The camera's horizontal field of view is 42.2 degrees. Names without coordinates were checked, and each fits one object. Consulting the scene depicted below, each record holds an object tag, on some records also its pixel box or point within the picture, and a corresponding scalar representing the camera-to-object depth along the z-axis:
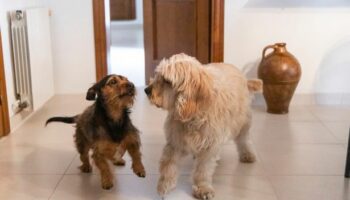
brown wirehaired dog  2.24
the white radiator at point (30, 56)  3.32
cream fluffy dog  2.02
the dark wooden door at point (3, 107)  3.13
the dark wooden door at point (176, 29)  4.22
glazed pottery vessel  3.59
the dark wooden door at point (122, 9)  9.37
